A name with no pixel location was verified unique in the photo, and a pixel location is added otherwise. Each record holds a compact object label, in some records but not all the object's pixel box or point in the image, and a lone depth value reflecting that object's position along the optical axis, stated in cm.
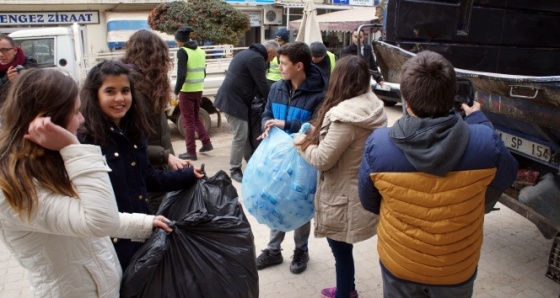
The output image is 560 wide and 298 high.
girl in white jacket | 142
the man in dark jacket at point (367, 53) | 425
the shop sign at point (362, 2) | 2077
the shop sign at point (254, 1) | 1770
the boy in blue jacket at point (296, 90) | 304
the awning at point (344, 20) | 1413
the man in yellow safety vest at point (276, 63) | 616
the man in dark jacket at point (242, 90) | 525
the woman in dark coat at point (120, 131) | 195
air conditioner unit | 1889
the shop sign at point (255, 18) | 1868
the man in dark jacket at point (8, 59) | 421
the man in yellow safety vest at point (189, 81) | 620
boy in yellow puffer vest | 176
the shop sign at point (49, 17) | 1533
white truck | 759
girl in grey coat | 242
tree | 1077
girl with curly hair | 295
